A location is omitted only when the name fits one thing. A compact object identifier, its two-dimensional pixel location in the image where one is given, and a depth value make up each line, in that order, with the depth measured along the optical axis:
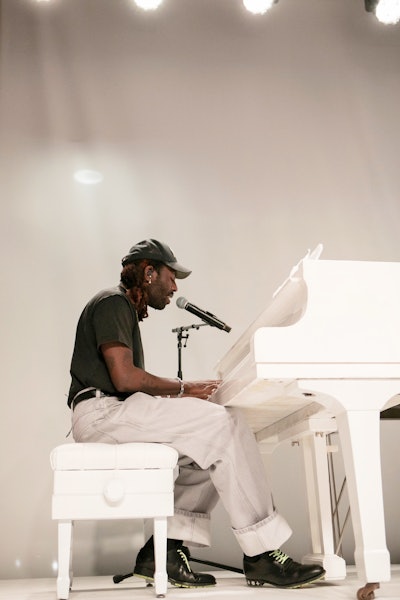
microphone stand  3.14
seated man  2.26
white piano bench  2.19
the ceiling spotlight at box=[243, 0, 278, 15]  4.00
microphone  2.80
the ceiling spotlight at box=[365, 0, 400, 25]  4.02
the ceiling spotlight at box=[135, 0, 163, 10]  4.12
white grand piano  1.92
